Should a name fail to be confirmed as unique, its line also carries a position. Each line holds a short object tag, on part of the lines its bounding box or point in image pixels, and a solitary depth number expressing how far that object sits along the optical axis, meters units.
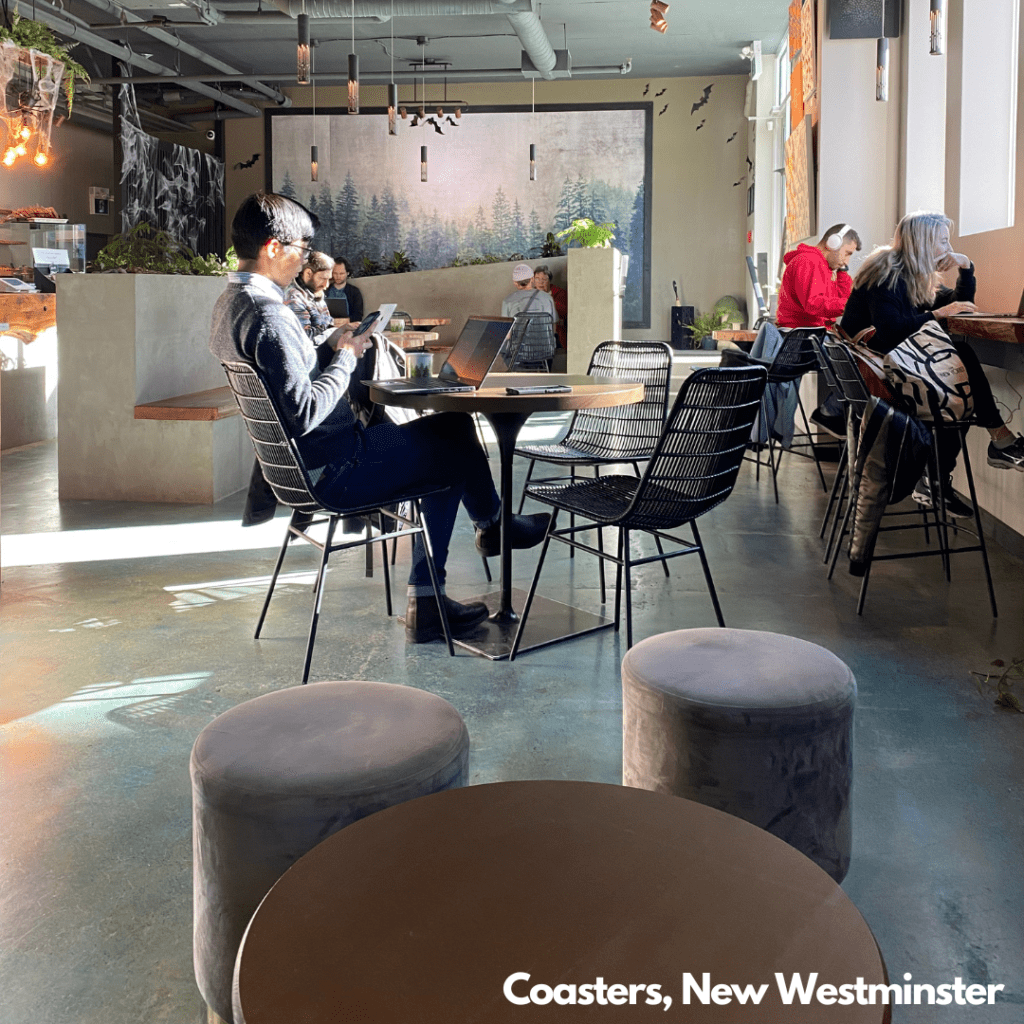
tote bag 3.89
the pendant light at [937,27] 4.32
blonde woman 4.71
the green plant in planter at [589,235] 11.19
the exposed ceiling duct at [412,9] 9.45
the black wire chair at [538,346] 9.11
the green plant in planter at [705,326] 14.90
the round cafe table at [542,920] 0.84
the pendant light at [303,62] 6.37
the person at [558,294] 10.99
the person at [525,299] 10.45
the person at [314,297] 5.38
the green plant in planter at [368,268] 13.84
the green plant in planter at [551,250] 12.44
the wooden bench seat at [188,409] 5.47
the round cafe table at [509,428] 3.01
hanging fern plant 6.60
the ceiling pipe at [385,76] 13.38
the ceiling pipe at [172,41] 10.77
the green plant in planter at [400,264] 13.47
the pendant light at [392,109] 10.78
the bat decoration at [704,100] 15.46
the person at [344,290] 10.84
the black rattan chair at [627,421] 4.20
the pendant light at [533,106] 15.64
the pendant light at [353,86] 7.07
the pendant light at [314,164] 13.86
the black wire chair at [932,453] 3.78
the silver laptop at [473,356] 3.42
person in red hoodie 6.53
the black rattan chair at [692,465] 2.97
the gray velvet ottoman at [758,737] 1.73
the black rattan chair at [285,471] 2.84
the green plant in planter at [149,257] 5.85
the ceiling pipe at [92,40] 10.76
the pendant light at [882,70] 5.24
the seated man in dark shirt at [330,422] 2.86
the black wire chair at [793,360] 5.78
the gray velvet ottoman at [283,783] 1.43
